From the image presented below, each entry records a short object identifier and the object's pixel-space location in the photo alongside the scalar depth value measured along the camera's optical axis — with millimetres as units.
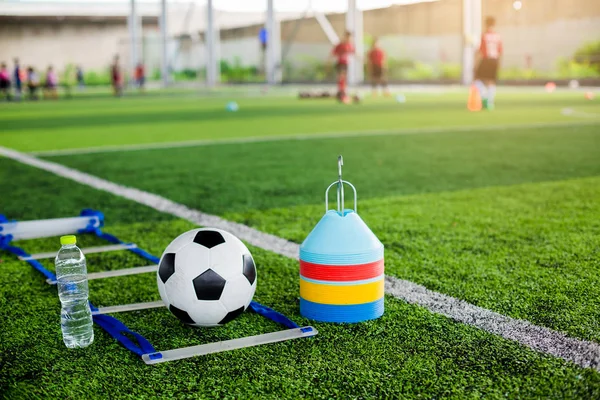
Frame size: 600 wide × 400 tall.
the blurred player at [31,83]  31773
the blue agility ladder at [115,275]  2510
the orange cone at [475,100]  16203
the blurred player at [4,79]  31592
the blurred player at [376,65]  25406
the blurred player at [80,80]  48350
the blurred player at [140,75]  43922
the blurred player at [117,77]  33188
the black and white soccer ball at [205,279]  2705
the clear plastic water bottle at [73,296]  2633
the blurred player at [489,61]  16203
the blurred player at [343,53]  22016
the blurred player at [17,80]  31750
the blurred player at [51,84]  32822
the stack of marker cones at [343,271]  2730
